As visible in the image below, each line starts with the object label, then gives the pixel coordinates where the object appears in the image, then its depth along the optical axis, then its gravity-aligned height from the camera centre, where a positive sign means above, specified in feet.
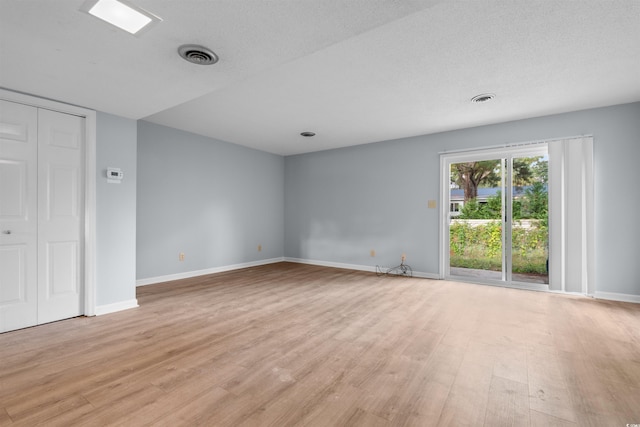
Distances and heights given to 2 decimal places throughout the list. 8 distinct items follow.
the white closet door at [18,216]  9.29 -0.03
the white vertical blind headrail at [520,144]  13.85 +3.69
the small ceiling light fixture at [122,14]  5.57 +4.05
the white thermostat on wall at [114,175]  11.25 +1.56
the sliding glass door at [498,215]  14.98 -0.01
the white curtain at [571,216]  13.46 -0.06
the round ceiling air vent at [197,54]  7.02 +4.03
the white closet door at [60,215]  10.05 +0.00
